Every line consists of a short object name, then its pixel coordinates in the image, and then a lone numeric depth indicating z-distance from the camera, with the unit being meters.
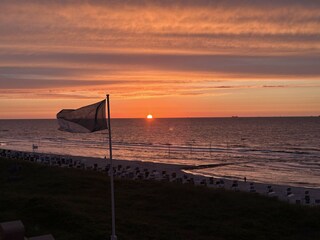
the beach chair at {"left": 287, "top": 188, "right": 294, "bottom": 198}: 24.65
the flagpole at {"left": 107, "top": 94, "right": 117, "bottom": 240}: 10.11
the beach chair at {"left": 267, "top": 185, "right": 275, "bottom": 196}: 24.82
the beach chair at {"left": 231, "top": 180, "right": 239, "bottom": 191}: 26.89
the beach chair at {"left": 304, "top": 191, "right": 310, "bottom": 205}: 21.52
